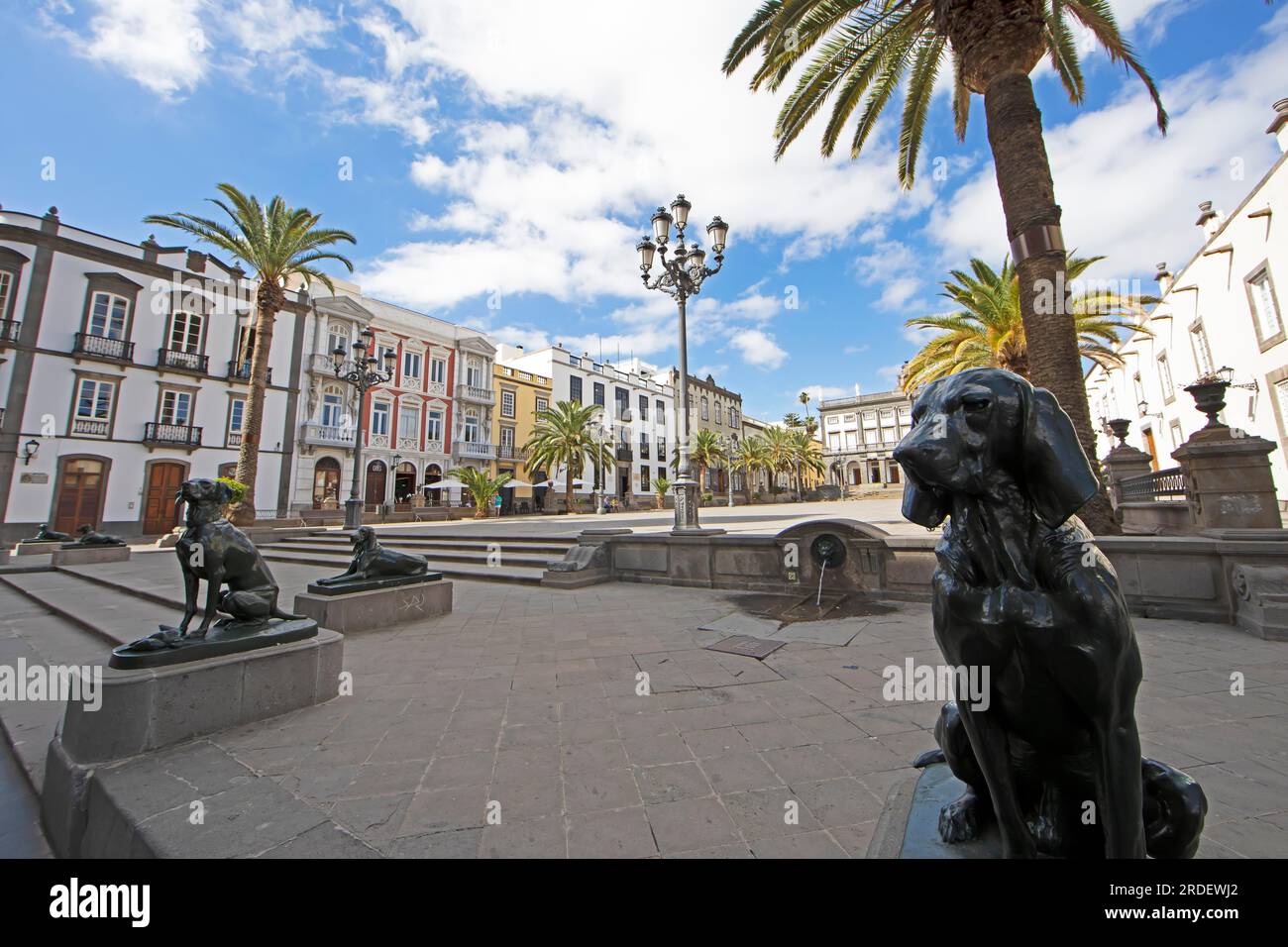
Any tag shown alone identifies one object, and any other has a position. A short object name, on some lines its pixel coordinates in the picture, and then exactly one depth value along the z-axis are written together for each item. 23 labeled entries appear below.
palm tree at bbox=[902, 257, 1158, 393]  13.45
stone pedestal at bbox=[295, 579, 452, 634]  5.44
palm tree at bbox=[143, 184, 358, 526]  17.03
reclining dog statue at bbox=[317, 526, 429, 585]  5.90
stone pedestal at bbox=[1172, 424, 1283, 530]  6.75
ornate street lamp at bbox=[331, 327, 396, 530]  15.60
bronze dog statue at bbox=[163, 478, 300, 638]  3.36
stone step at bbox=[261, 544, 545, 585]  9.02
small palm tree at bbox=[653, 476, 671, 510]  40.82
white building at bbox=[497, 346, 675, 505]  42.72
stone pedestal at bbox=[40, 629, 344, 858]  2.49
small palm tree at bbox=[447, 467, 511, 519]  28.61
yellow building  36.62
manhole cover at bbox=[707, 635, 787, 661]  4.57
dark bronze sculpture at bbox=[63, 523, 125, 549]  12.41
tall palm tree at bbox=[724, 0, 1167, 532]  6.54
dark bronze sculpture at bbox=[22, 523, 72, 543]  13.64
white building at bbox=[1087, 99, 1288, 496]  13.16
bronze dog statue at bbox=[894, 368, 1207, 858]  1.13
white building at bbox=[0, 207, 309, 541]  19.00
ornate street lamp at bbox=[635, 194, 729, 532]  9.18
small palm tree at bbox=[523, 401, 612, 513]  33.62
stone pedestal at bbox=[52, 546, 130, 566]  11.90
